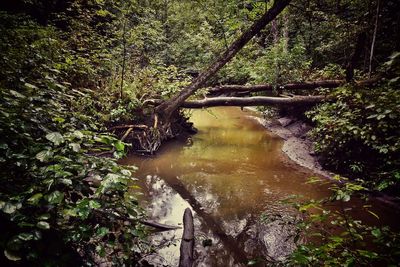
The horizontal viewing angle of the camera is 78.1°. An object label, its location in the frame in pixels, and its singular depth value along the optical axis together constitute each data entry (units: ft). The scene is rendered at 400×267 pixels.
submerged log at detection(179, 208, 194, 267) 11.10
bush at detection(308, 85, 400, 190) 14.93
